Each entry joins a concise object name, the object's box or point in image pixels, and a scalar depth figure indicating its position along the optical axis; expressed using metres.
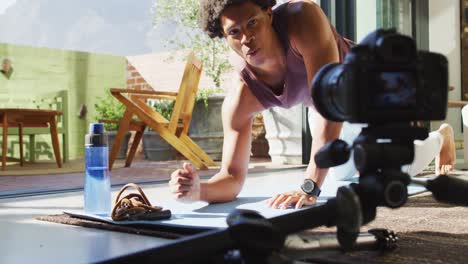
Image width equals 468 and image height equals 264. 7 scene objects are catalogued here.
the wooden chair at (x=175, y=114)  3.52
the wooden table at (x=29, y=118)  3.80
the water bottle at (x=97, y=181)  1.36
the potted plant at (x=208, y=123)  4.61
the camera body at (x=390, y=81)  0.60
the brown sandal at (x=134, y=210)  1.28
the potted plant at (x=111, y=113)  5.40
